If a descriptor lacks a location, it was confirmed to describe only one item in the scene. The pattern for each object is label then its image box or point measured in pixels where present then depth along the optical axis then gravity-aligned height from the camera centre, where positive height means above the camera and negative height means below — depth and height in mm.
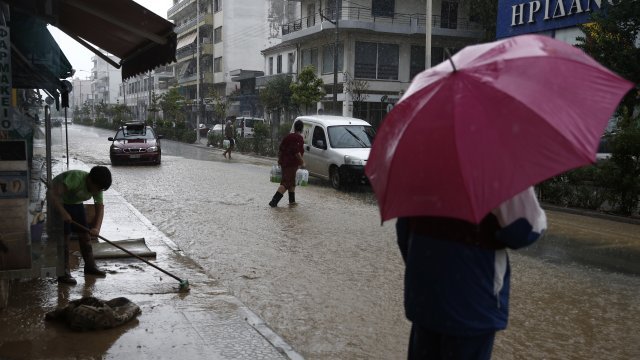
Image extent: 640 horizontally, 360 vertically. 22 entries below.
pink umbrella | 2215 -11
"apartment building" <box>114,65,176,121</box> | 78625 +3884
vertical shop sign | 5016 +267
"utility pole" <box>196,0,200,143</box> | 43316 +955
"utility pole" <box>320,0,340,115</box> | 30294 +1979
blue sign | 21203 +4017
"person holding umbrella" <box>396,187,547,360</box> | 2463 -605
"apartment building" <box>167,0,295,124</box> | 57762 +7707
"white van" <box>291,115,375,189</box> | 15453 -718
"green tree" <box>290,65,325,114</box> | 30422 +1541
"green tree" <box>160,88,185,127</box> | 53281 +1055
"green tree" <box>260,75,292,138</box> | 38188 +1538
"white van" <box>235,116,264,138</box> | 40947 -352
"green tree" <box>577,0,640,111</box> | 15961 +2219
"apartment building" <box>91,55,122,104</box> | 124000 +6804
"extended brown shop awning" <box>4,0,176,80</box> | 6246 +995
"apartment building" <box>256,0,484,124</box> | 35656 +4752
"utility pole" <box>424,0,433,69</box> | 22017 +3269
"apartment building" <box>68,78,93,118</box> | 174075 +7429
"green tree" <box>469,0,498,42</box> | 35031 +6329
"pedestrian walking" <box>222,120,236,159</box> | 27148 -737
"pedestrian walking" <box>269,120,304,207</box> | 12328 -783
